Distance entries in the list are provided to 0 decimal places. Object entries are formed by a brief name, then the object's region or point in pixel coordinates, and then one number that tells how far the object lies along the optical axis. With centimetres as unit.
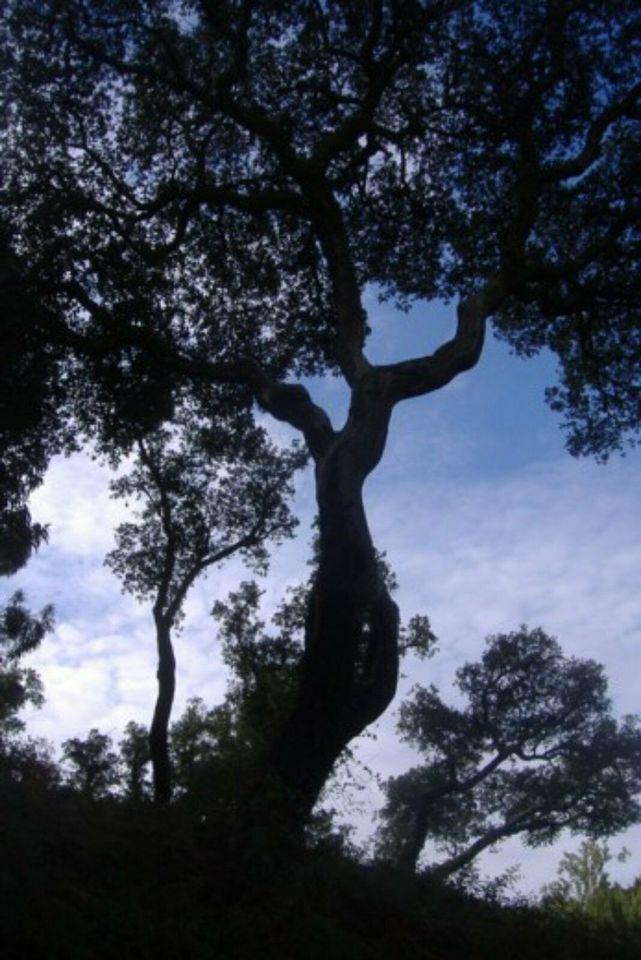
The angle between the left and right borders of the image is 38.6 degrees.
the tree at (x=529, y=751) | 3047
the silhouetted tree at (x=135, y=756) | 2153
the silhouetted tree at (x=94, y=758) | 1966
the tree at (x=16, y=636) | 2894
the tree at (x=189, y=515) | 1991
